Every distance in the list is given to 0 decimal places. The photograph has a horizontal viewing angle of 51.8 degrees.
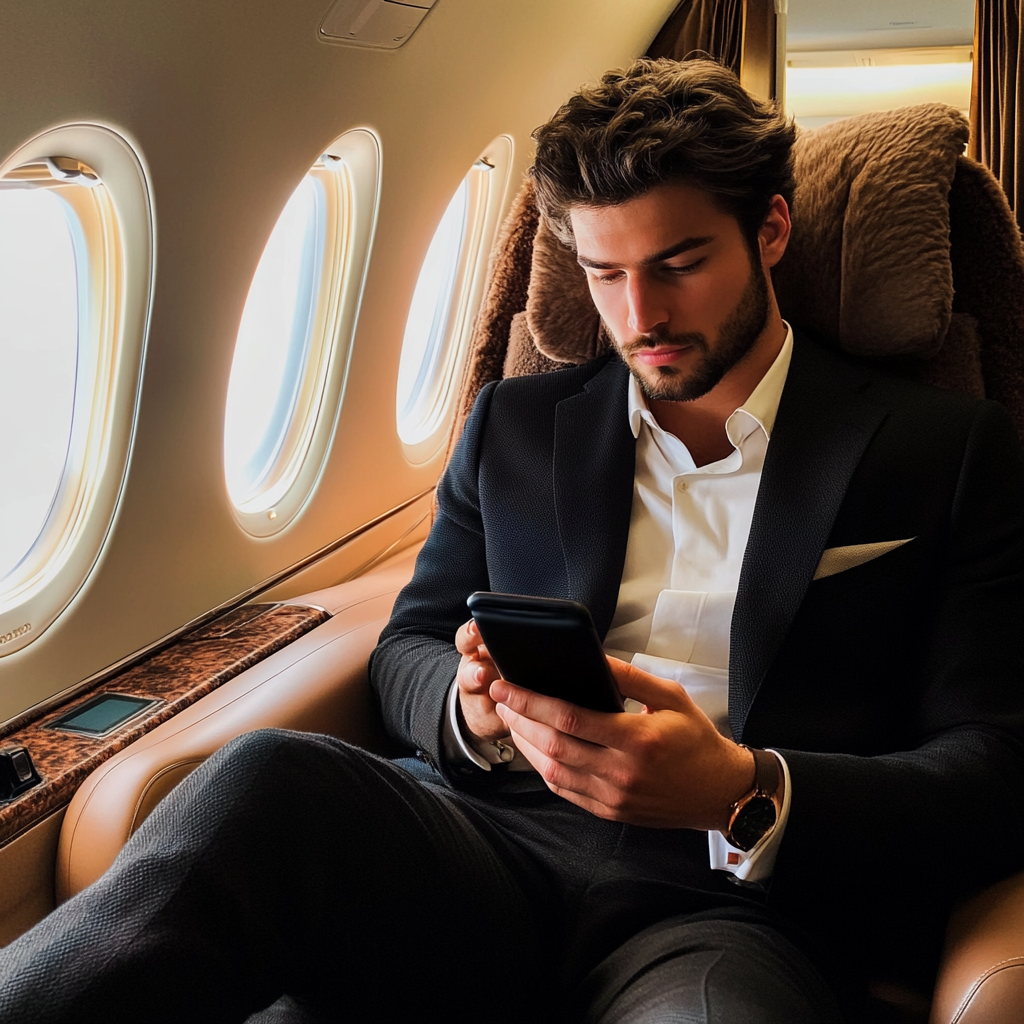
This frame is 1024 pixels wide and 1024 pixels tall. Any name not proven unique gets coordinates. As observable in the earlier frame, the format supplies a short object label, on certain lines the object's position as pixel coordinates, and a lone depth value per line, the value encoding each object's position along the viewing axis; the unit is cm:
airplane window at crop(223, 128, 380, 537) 256
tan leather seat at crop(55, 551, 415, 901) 137
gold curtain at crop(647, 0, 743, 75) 323
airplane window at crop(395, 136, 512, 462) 340
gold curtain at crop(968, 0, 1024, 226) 294
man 101
